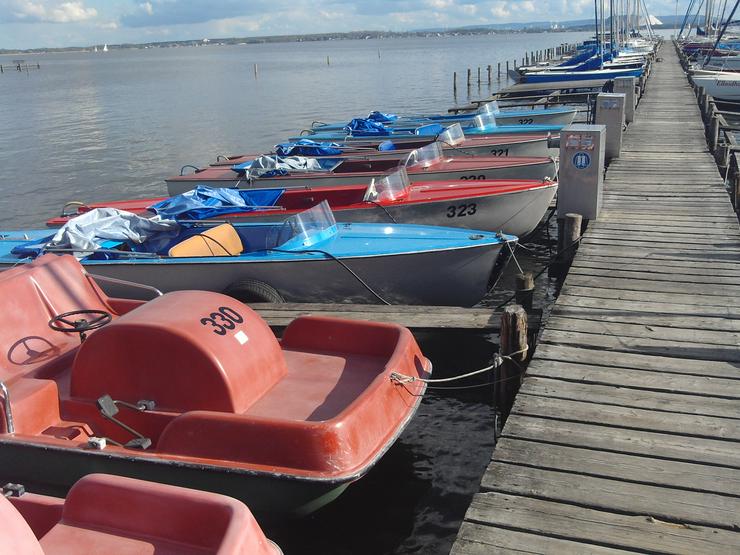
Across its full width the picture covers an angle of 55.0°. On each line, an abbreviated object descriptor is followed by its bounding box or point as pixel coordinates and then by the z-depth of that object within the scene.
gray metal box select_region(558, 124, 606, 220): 8.52
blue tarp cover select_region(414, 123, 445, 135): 17.25
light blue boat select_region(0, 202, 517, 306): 8.12
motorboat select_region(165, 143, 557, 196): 12.27
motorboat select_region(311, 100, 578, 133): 18.48
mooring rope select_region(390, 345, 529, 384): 5.04
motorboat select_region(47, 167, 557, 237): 10.18
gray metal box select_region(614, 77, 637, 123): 16.63
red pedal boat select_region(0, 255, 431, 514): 4.43
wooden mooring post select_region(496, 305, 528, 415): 5.81
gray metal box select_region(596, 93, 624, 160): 12.33
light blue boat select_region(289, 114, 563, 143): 16.22
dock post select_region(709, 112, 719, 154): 14.00
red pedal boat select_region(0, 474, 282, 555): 3.21
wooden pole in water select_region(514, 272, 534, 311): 7.00
